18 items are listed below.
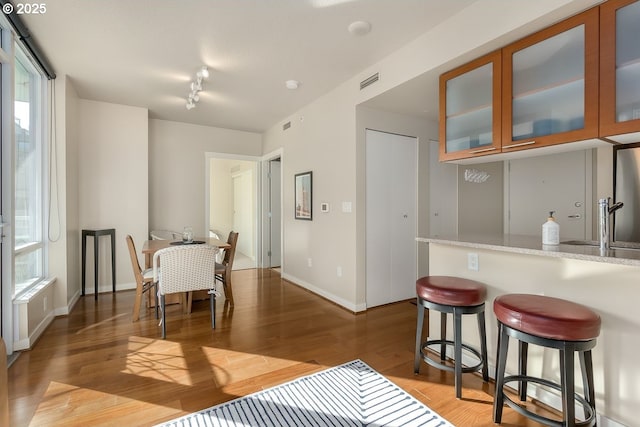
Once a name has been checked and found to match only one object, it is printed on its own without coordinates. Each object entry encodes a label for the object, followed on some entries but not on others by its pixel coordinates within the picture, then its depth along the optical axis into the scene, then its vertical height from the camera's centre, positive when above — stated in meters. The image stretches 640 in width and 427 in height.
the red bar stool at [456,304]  1.90 -0.60
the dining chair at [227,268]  3.58 -0.67
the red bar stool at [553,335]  1.38 -0.59
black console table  3.98 -0.51
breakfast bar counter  1.49 -0.46
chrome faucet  1.71 -0.05
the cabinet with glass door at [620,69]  1.61 +0.77
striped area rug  1.67 -1.15
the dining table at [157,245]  3.37 -0.41
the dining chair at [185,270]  2.80 -0.56
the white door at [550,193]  3.89 +0.25
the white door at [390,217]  3.58 -0.07
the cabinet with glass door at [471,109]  2.25 +0.81
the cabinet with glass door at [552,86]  1.77 +0.80
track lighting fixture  3.15 +1.43
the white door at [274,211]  5.84 +0.00
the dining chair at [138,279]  3.11 -0.70
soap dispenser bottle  1.89 -0.14
